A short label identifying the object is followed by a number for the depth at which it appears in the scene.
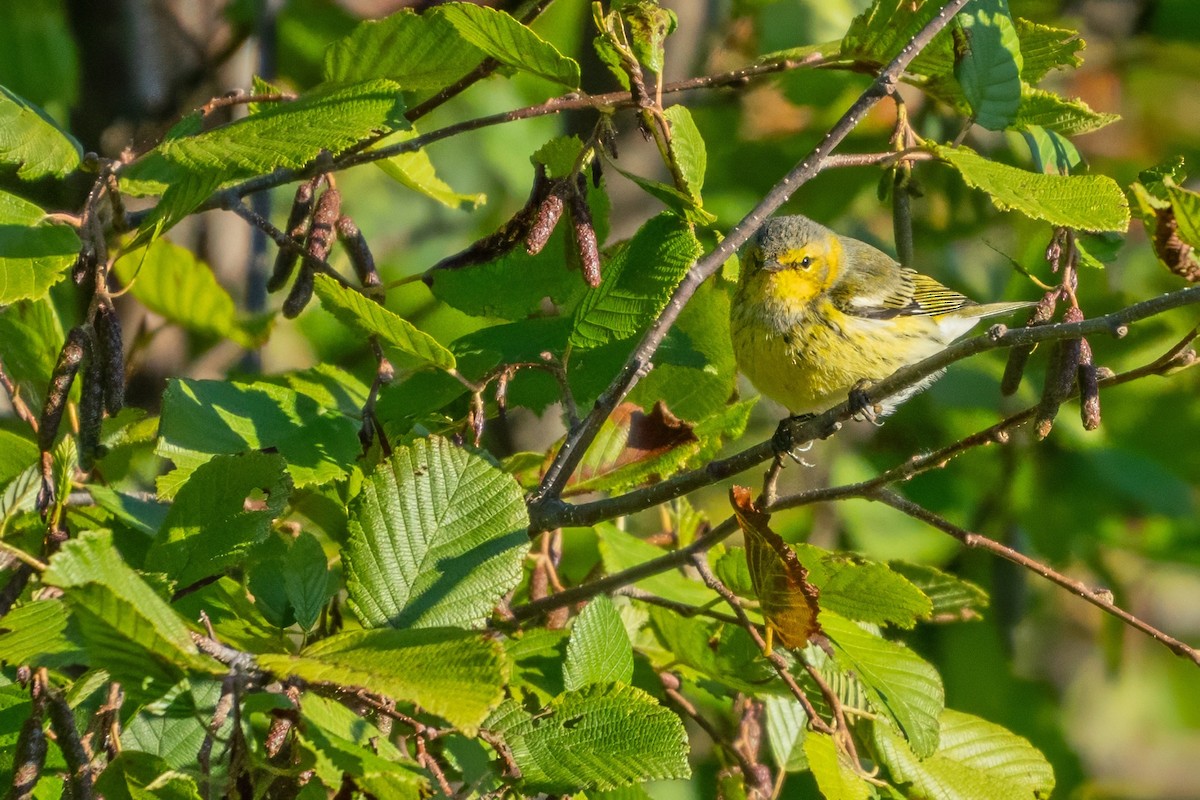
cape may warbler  7.49
